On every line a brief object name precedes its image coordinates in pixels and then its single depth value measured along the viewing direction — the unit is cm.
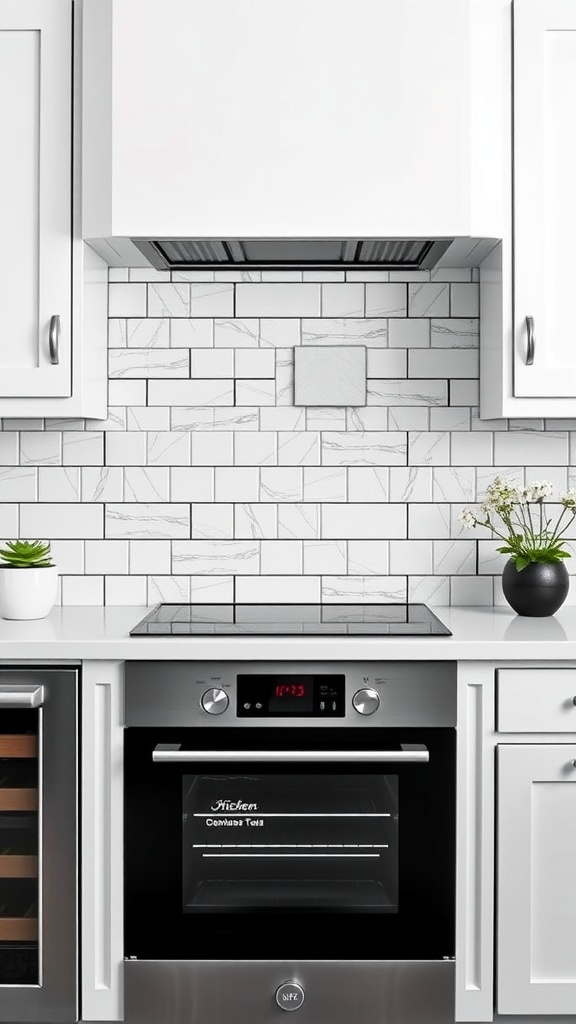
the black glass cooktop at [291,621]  213
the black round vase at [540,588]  236
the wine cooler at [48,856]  204
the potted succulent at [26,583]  234
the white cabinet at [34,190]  225
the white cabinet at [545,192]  225
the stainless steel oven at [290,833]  204
